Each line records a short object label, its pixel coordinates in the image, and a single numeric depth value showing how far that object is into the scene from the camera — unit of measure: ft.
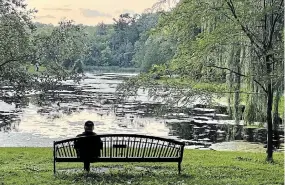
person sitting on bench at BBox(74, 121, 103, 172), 26.25
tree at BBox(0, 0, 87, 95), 33.65
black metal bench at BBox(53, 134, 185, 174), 26.22
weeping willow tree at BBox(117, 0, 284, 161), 32.83
